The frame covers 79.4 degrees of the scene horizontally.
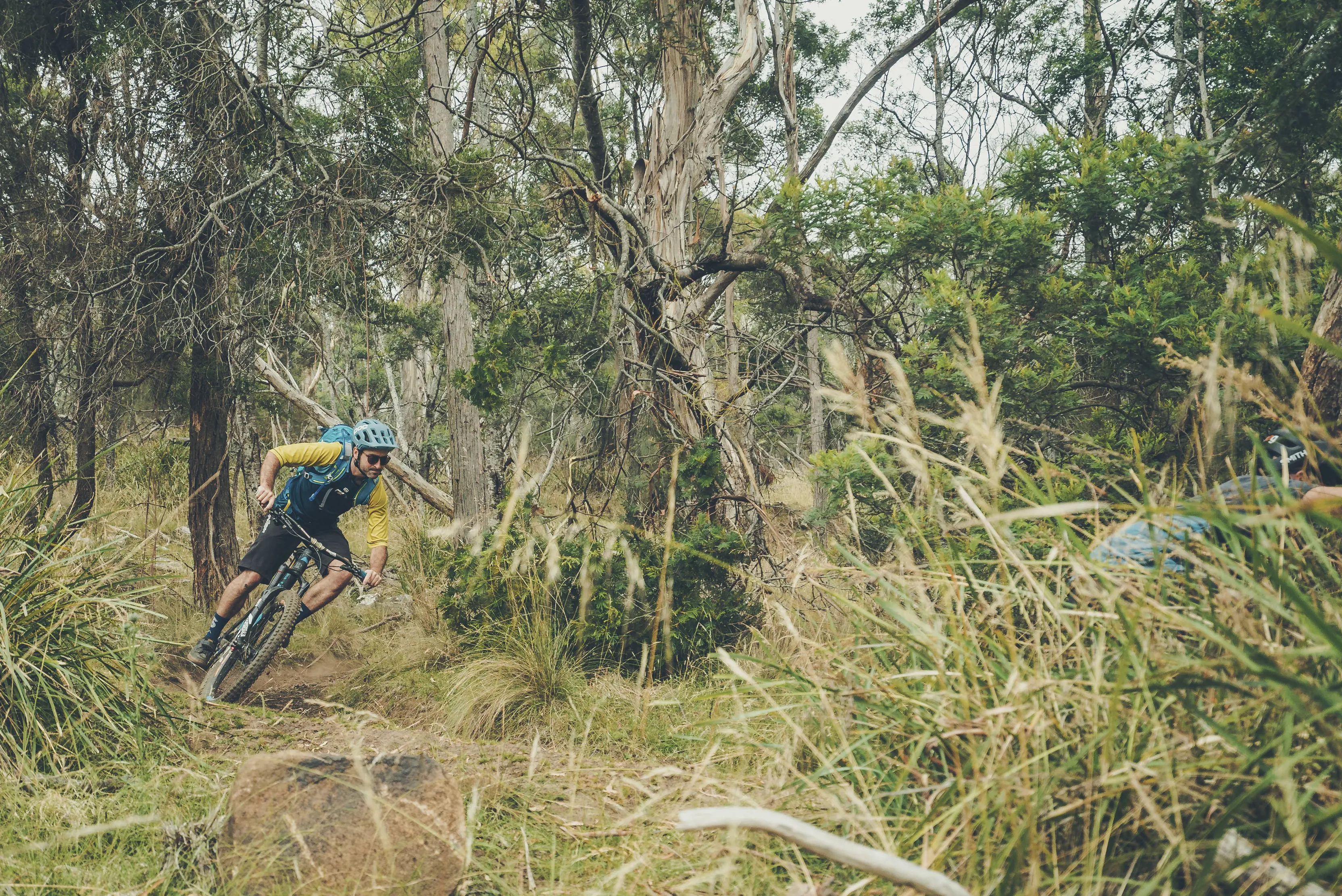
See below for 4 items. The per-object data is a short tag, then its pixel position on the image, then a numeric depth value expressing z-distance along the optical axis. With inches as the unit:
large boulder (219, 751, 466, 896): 90.4
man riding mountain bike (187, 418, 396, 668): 213.2
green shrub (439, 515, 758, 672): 210.5
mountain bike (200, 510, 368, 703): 215.5
